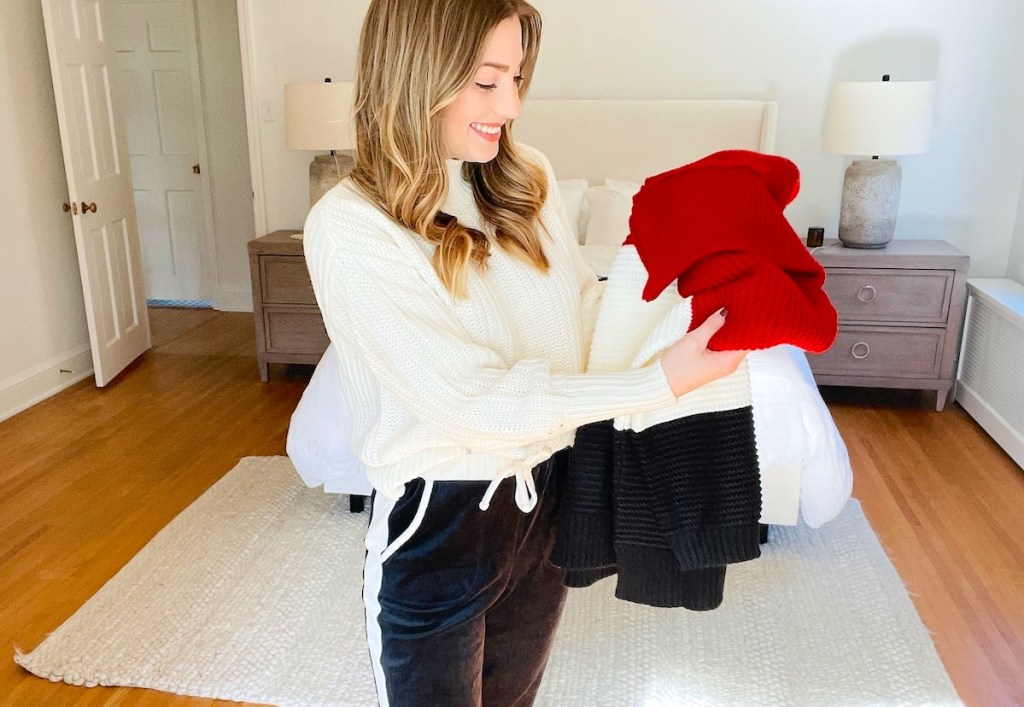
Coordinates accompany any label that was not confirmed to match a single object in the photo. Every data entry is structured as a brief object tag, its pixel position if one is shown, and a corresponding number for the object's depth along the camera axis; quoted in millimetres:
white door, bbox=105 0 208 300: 5215
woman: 1022
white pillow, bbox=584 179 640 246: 3717
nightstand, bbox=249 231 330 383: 4086
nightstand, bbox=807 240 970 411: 3676
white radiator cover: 3355
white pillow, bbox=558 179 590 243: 3805
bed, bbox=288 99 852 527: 2766
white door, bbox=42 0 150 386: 3834
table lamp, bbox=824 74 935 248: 3537
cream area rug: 2072
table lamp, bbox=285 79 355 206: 3844
